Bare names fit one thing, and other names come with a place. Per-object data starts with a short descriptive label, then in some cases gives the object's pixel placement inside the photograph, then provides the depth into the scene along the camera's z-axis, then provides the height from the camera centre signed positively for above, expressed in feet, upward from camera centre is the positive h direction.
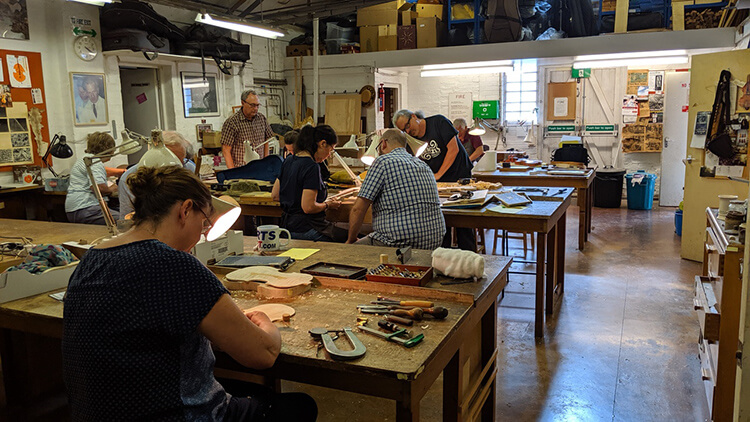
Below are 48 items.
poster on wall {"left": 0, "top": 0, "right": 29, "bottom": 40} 21.42 +3.83
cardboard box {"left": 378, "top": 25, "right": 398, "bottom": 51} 34.24 +4.60
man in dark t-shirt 19.81 -0.86
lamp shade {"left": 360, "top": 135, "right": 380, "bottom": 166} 16.53 -0.93
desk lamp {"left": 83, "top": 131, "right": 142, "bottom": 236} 10.37 -0.51
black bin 33.55 -4.08
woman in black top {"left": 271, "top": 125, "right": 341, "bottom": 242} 14.43 -1.56
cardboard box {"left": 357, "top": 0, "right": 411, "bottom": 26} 34.14 +6.00
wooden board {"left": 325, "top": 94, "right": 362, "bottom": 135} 34.63 +0.39
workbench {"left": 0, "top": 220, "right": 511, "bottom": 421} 6.09 -2.55
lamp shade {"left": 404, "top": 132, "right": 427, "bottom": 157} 15.49 -0.69
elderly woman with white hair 13.73 -0.67
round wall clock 23.70 +3.05
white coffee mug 10.78 -2.08
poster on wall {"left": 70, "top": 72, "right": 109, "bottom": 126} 23.73 +1.07
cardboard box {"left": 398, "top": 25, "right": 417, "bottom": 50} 33.91 +4.56
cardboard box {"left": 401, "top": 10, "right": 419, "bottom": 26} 34.33 +5.74
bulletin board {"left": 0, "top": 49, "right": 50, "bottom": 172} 21.56 +0.86
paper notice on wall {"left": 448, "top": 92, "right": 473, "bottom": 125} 39.04 +0.73
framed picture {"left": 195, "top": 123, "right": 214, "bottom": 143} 29.50 -0.33
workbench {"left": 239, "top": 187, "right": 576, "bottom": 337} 14.14 -2.58
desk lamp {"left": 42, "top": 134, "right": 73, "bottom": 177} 21.08 -0.81
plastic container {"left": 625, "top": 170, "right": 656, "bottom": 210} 32.81 -4.21
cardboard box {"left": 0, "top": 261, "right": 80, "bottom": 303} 8.29 -2.20
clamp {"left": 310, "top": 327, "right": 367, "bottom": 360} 6.10 -2.36
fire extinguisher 35.37 +1.17
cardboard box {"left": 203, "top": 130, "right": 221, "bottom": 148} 29.35 -0.80
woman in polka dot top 5.37 -1.91
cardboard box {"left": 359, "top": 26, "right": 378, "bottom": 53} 34.81 +4.65
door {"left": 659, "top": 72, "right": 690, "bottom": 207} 31.89 -1.36
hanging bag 18.51 -0.32
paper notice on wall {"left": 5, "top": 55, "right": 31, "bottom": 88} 21.63 +1.98
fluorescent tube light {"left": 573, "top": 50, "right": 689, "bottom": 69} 28.32 +2.64
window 37.37 +1.31
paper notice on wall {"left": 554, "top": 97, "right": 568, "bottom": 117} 36.55 +0.49
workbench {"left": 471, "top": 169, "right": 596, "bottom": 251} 22.27 -2.44
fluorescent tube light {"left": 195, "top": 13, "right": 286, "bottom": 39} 21.95 +3.81
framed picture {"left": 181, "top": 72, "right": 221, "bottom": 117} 28.78 +1.37
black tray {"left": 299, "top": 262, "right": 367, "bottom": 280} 8.82 -2.27
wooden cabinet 9.09 -3.31
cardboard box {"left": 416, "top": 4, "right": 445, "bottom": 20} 34.06 +6.04
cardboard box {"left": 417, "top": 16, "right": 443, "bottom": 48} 33.35 +4.74
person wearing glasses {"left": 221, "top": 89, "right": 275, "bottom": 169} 23.85 -0.38
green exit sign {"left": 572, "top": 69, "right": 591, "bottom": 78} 35.78 +2.47
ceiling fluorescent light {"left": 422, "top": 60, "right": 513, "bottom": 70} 32.14 +2.81
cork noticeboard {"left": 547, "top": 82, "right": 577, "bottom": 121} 36.32 +0.90
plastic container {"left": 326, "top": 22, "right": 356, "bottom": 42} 35.91 +5.24
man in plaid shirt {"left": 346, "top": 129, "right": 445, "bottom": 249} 12.66 -1.75
